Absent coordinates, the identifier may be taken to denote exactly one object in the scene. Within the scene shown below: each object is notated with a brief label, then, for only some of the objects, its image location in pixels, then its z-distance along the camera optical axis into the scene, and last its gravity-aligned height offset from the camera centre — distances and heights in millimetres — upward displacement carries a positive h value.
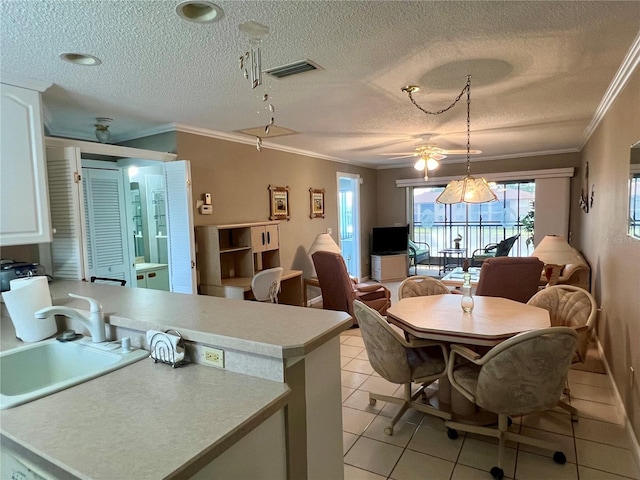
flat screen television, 7605 -572
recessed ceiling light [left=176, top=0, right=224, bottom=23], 1574 +894
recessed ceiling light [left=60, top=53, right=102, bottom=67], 2051 +906
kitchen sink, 1547 -615
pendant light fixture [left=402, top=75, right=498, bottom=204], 3326 +169
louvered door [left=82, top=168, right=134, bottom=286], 3660 -54
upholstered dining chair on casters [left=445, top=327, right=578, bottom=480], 1878 -881
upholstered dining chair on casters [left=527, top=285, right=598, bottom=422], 2604 -782
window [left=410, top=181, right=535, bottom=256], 7562 -218
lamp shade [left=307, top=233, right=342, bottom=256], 5496 -455
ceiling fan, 4297 +640
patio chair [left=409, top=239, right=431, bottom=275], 7922 -932
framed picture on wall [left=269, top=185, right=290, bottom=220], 5047 +162
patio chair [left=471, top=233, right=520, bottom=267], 6906 -820
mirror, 2209 +80
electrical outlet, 1357 -515
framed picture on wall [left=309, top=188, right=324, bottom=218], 5910 +171
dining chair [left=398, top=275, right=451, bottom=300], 3482 -719
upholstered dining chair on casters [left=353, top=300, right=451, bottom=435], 2359 -972
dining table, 2262 -741
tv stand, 7469 -1115
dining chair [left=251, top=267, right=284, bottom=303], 3816 -731
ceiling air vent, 2234 +893
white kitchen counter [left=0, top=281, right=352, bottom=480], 919 -561
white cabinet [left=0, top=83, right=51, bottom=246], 2262 +315
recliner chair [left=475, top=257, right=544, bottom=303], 3410 -625
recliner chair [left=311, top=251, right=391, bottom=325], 4445 -944
